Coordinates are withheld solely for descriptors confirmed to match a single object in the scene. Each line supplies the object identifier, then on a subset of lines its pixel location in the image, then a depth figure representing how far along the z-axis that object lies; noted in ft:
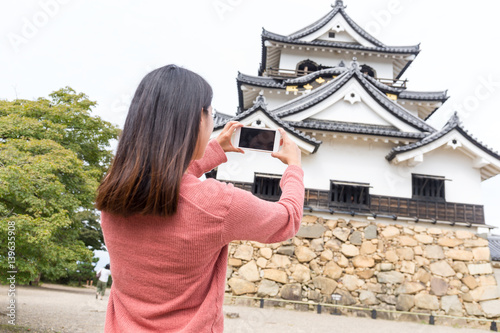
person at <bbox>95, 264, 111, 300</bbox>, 37.35
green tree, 15.60
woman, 2.85
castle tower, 31.14
